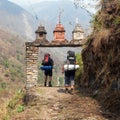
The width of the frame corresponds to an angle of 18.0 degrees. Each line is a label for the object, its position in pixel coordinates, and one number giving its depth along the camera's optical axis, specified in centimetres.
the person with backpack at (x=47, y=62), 1370
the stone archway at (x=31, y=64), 1738
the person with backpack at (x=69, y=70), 1127
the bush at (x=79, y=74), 1309
